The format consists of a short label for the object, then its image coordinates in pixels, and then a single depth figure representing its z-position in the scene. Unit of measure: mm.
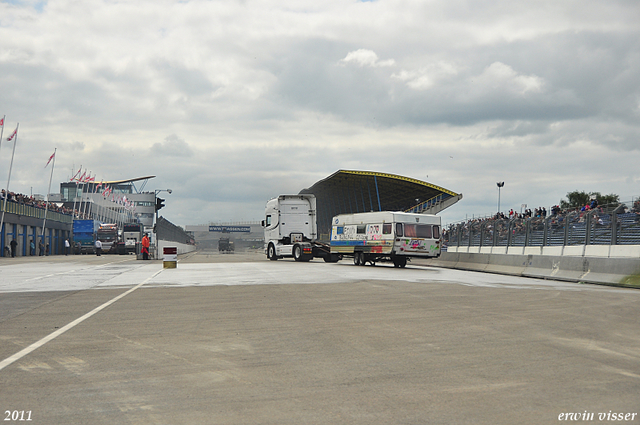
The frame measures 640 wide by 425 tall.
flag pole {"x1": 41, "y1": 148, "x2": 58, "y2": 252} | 67188
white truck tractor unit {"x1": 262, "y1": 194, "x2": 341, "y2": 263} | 38906
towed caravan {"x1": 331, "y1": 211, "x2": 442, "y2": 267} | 30219
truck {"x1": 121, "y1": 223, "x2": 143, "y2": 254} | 70681
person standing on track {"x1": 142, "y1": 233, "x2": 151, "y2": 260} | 45125
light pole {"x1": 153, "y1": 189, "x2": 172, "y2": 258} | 41631
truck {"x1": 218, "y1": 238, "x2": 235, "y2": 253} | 106100
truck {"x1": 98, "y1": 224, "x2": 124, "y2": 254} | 69938
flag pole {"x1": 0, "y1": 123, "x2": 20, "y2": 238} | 54719
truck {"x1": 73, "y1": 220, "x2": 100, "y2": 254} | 71188
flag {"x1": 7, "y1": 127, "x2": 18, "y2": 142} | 55234
